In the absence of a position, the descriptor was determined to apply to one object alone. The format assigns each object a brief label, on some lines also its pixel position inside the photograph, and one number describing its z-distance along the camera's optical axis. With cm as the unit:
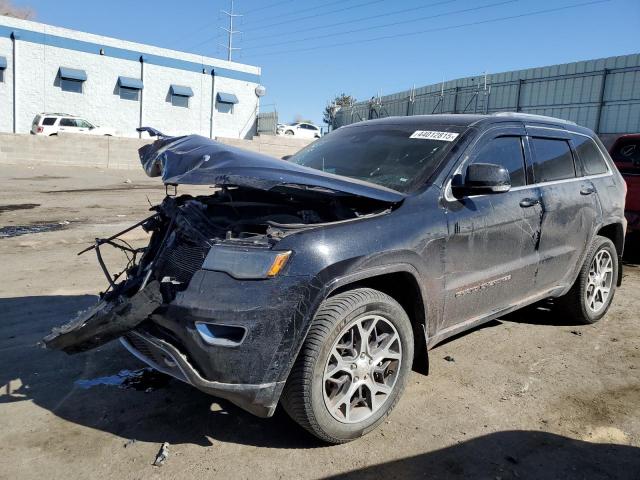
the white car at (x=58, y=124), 2497
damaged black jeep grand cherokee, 261
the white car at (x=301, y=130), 3722
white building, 2823
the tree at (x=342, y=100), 7675
